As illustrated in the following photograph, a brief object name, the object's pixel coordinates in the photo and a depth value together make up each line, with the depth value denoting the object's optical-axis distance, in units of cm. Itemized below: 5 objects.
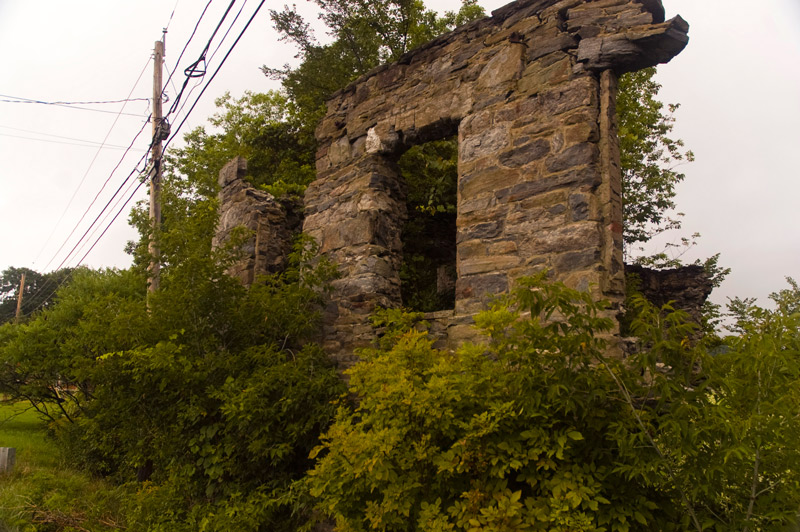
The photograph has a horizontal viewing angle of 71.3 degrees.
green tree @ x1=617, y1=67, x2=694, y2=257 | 1340
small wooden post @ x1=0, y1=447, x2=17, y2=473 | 701
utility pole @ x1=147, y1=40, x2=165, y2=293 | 947
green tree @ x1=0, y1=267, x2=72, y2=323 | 3616
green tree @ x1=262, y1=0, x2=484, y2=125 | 1296
